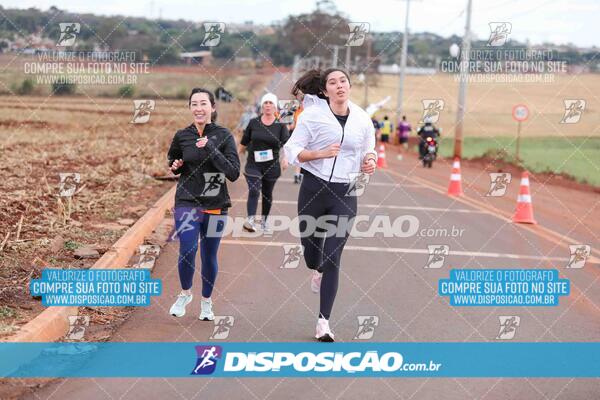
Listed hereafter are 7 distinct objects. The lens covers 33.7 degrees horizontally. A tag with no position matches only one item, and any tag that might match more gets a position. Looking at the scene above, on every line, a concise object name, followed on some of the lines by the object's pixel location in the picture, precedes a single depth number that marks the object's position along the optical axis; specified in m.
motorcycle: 31.14
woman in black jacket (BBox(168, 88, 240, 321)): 8.28
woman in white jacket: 7.75
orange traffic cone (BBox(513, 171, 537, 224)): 15.92
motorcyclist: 30.95
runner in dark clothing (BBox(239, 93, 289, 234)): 13.36
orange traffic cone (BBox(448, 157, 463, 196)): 20.62
